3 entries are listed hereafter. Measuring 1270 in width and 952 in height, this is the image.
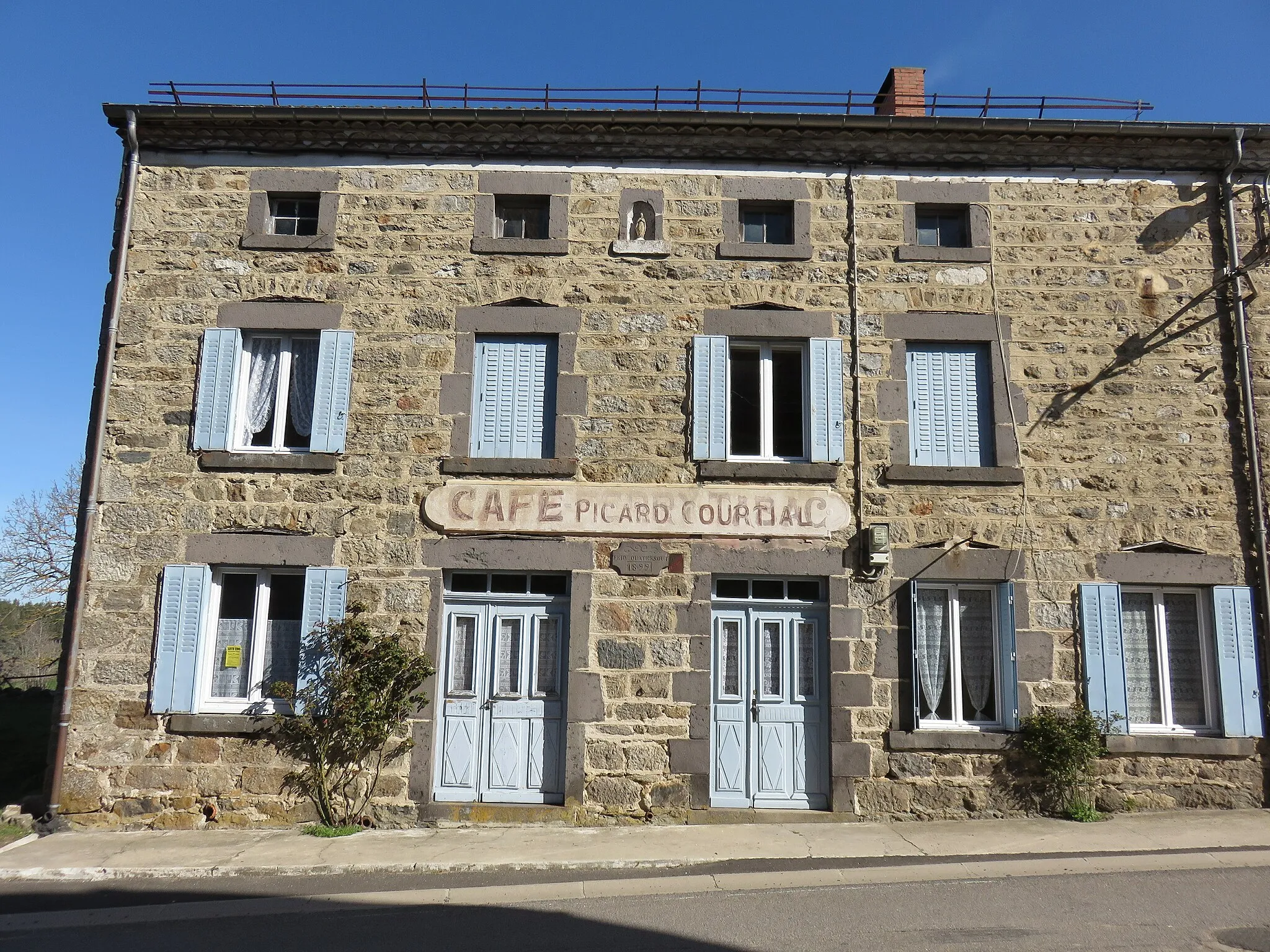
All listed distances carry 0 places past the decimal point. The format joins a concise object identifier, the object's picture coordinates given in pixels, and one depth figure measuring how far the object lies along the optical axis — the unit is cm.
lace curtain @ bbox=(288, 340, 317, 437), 862
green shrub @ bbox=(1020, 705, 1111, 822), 771
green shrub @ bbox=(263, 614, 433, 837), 774
